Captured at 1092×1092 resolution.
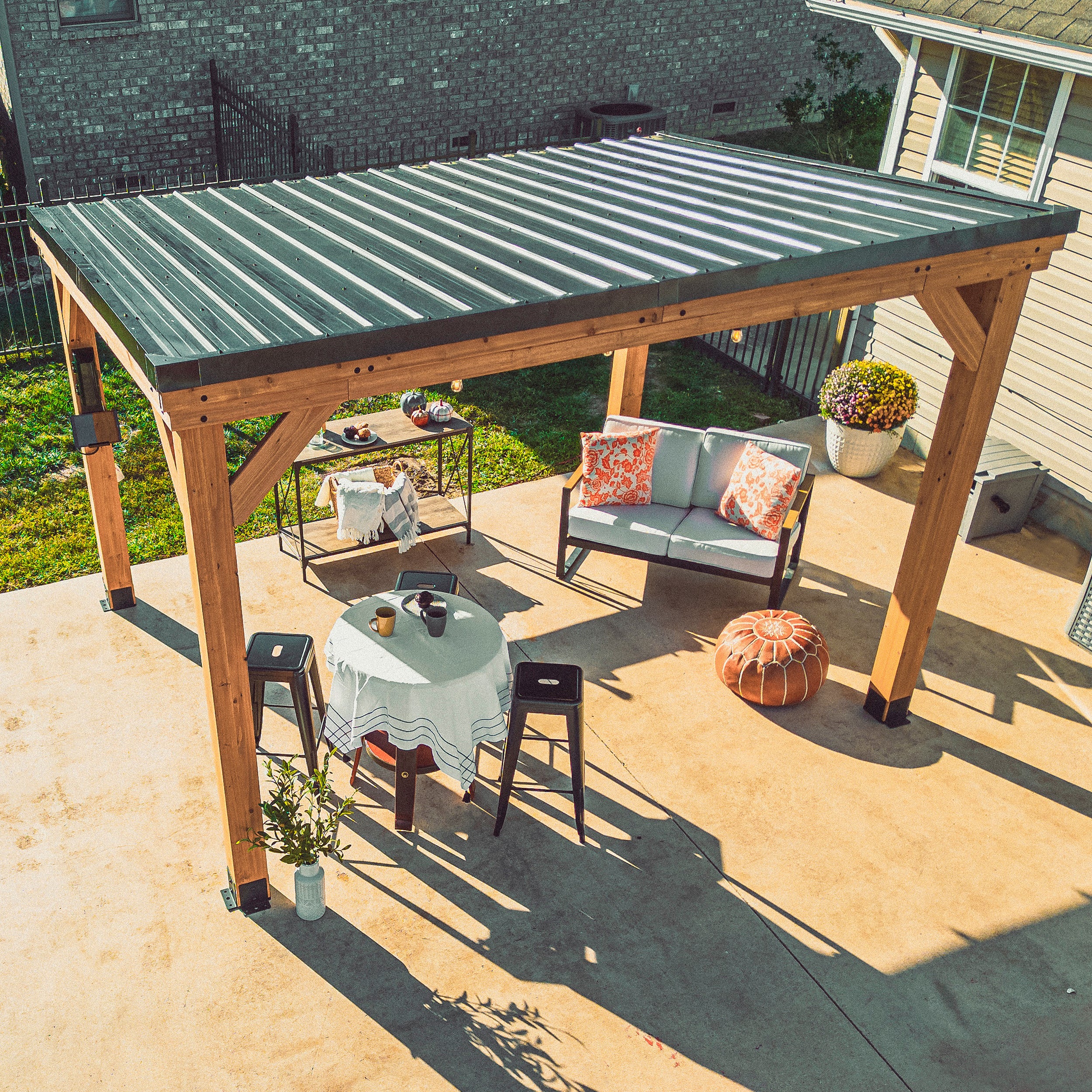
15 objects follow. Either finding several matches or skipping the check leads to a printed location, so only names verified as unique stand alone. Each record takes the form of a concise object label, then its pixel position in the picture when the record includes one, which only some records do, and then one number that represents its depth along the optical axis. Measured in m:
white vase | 5.70
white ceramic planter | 9.97
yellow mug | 6.44
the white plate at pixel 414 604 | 6.68
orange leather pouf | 7.27
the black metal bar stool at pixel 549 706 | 6.04
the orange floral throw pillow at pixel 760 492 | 8.07
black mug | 6.46
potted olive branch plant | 5.57
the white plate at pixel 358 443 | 8.33
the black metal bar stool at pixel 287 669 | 6.40
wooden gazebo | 4.72
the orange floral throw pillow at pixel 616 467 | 8.40
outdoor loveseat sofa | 8.01
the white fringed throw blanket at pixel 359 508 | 8.23
